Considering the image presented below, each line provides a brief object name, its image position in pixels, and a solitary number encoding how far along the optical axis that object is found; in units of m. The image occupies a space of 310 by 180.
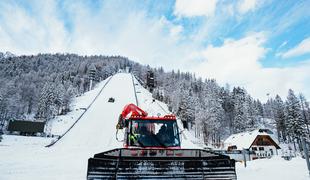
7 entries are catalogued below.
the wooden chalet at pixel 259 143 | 40.03
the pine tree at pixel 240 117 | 56.53
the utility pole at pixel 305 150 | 5.42
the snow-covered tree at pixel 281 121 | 56.81
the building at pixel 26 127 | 45.69
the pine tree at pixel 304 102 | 75.25
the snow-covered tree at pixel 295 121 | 42.34
